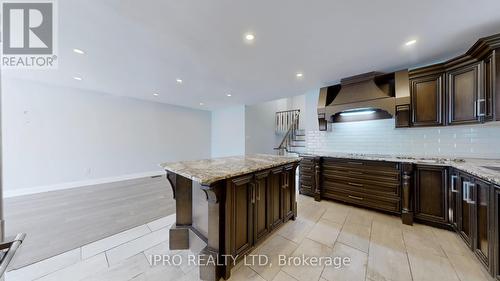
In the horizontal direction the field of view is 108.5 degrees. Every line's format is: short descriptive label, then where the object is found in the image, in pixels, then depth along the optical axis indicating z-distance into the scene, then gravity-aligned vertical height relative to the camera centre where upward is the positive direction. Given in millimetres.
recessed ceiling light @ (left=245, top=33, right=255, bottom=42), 2195 +1295
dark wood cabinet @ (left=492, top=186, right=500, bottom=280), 1565 -791
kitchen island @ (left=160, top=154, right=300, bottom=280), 1658 -714
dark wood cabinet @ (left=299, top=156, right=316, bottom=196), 3746 -757
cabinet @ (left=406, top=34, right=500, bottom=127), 2102 +713
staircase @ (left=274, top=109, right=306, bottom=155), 7027 +370
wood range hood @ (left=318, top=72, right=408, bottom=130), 3086 +771
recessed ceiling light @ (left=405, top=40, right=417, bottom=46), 2320 +1273
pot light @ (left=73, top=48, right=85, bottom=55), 2583 +1301
